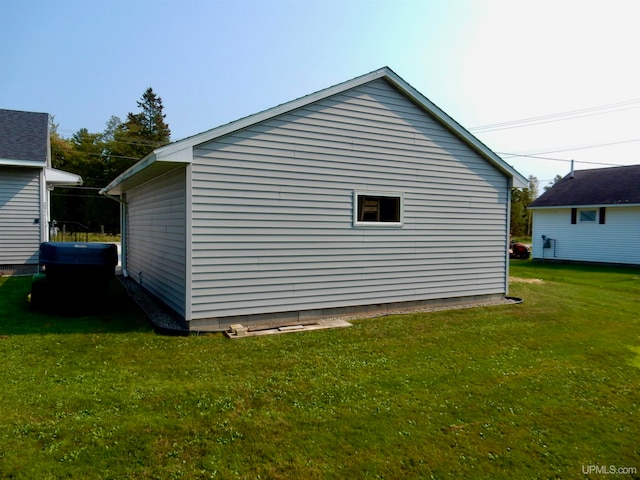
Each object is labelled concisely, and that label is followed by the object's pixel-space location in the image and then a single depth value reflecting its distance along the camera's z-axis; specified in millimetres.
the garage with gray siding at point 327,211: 6078
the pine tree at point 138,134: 43562
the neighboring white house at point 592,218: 17734
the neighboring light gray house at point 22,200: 10945
